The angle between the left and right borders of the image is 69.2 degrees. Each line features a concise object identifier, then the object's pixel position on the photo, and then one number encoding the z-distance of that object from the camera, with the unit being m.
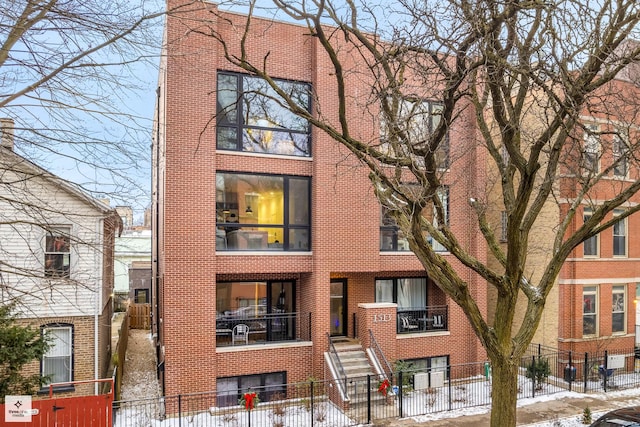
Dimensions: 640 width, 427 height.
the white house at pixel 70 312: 11.89
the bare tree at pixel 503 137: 6.76
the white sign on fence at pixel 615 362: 15.49
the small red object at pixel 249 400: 11.23
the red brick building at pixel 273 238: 12.59
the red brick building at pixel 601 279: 16.00
